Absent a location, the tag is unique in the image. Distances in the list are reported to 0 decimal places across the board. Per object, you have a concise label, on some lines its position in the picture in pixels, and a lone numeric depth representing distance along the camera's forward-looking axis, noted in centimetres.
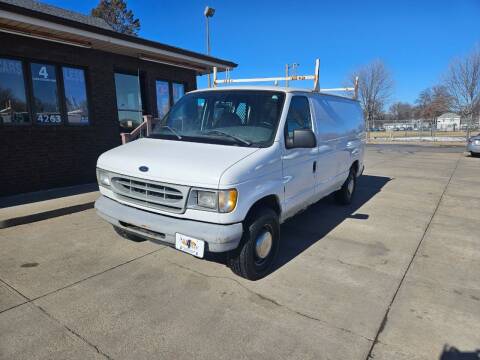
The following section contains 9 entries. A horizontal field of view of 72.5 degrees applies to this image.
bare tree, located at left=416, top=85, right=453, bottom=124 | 3413
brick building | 680
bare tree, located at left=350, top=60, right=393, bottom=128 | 4512
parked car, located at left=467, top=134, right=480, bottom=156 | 1627
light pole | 1550
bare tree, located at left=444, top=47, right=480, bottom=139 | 3007
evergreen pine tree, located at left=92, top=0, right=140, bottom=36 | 3766
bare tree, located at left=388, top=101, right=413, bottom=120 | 8646
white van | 302
